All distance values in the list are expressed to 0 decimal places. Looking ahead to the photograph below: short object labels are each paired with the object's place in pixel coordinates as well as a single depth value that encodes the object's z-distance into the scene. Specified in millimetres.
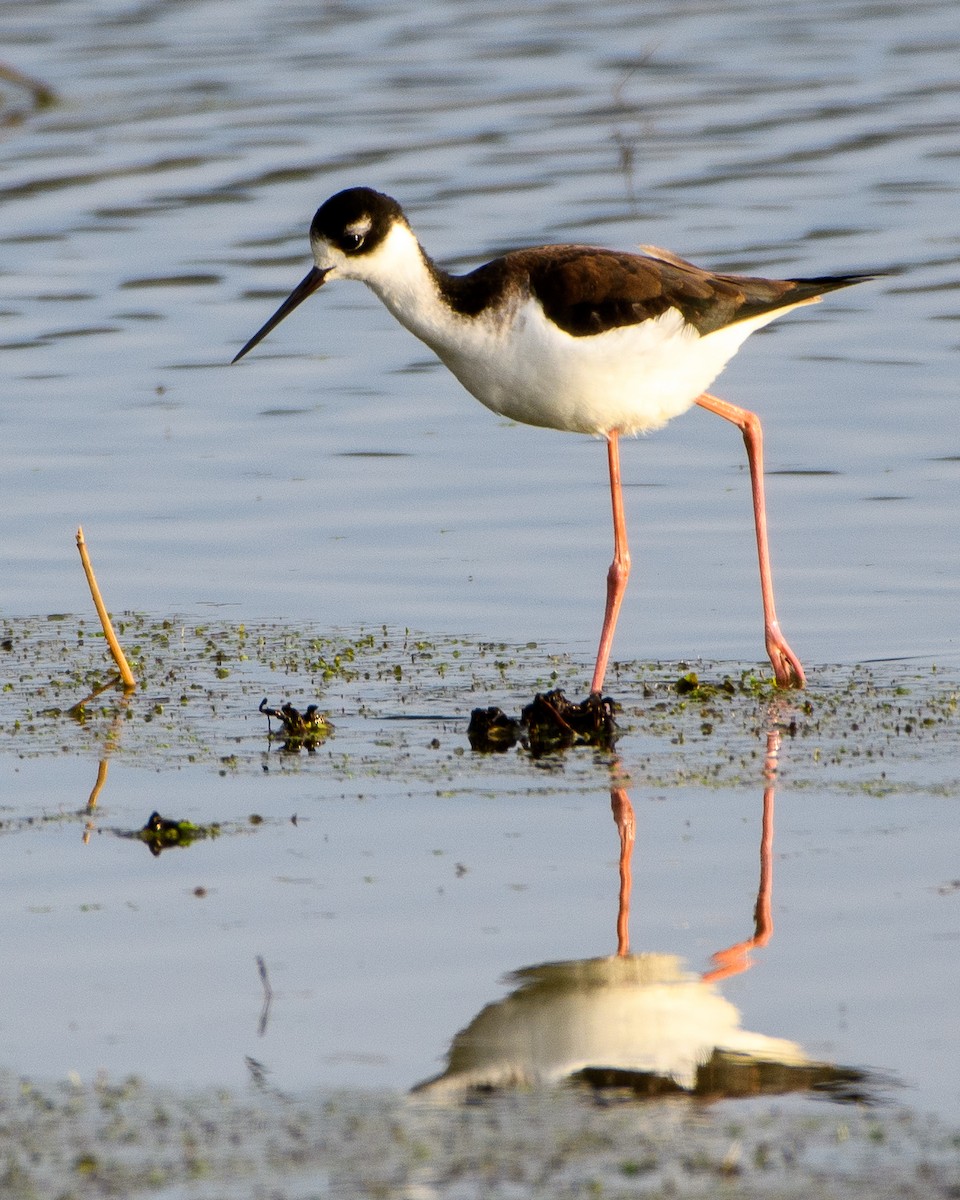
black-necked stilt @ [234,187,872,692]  16297
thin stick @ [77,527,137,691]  16469
